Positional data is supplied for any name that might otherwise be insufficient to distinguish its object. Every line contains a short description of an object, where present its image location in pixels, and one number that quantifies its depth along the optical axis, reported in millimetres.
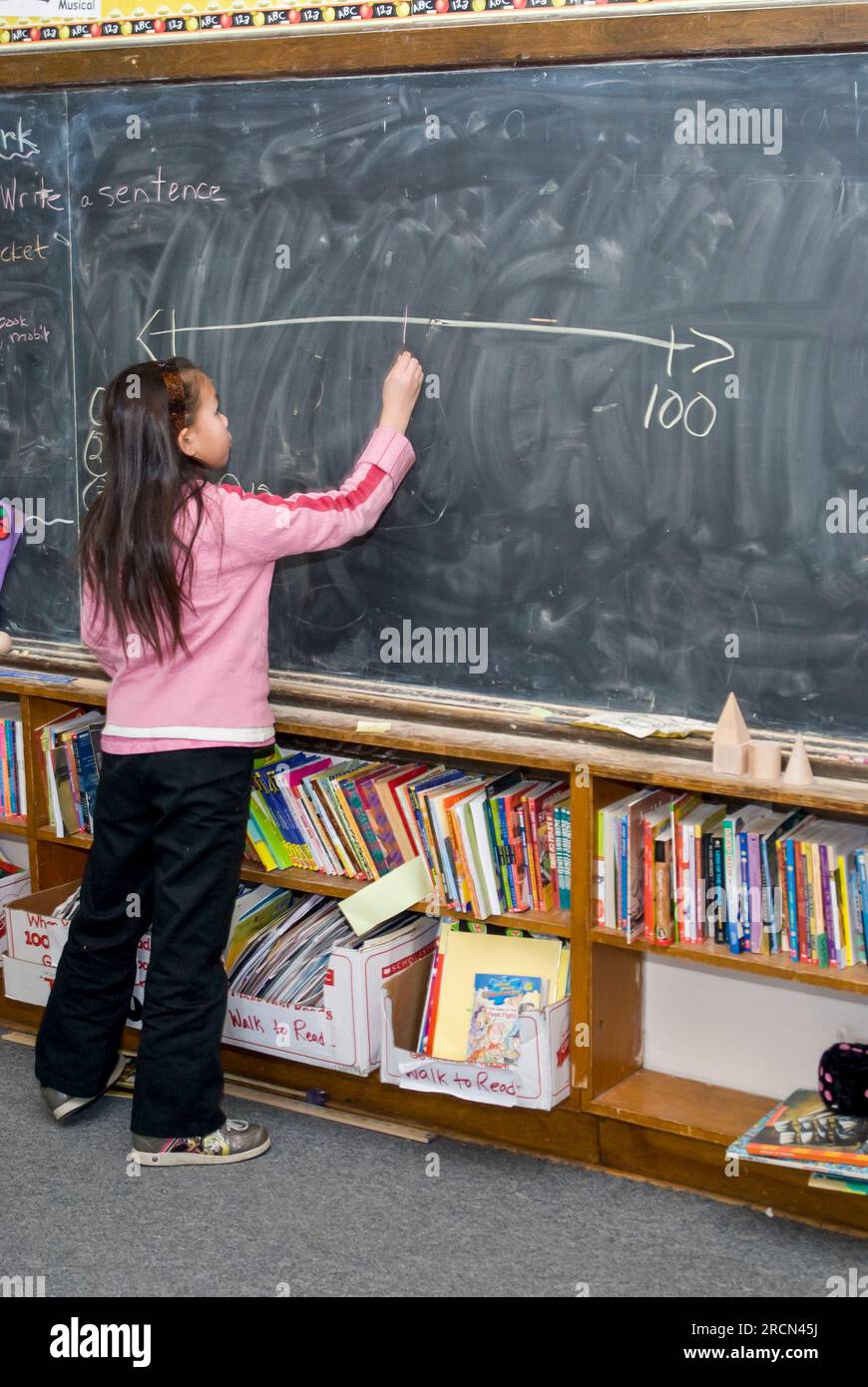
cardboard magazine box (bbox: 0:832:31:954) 3615
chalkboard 2553
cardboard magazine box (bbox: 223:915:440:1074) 2936
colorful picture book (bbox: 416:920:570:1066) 2854
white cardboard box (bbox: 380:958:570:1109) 2736
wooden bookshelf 2627
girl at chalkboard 2734
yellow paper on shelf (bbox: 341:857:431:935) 2963
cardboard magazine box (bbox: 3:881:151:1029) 3326
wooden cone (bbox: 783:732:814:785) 2539
